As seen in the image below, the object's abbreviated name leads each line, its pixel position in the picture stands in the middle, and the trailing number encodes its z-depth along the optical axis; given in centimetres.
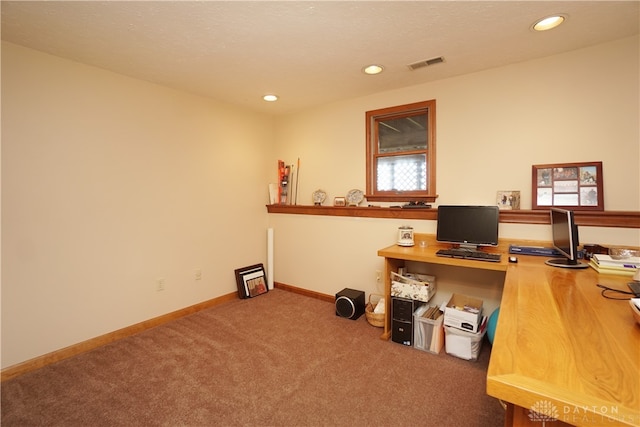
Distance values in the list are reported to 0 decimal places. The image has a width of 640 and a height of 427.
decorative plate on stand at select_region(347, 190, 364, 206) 329
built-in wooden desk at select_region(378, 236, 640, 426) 65
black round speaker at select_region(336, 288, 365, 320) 295
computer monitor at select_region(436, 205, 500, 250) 236
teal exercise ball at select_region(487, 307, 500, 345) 221
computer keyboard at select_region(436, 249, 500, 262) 216
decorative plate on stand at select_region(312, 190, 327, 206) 358
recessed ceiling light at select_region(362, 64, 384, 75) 248
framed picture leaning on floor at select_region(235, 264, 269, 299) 361
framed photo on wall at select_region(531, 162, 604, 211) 218
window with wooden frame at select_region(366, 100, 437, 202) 286
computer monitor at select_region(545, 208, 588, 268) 180
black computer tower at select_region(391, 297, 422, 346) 244
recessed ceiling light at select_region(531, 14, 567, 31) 180
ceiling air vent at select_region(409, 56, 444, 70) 236
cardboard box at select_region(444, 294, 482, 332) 218
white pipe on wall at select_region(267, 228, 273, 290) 395
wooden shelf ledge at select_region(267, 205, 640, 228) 209
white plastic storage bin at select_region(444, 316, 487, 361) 220
